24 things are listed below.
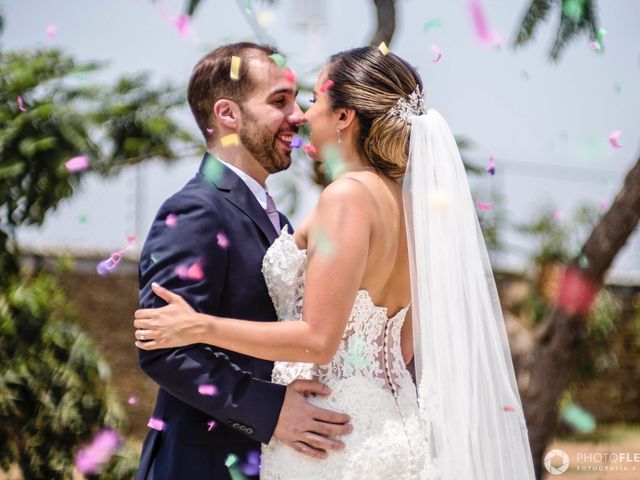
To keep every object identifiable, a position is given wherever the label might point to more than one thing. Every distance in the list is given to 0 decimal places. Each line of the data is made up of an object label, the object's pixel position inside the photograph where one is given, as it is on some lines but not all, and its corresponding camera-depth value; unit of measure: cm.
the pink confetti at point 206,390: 278
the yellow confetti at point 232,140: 339
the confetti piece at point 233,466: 292
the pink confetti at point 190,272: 285
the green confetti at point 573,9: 547
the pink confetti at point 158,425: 298
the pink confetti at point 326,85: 308
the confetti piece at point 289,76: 347
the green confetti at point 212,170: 318
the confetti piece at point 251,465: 296
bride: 278
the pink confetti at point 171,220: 292
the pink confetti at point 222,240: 296
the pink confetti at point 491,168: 404
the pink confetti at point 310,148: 316
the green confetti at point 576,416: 1280
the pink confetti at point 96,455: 597
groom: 282
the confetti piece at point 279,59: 347
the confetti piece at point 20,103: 550
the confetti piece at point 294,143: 351
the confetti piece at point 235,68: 342
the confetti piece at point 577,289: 618
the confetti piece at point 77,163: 547
